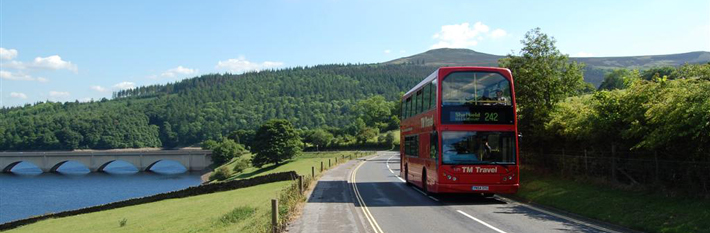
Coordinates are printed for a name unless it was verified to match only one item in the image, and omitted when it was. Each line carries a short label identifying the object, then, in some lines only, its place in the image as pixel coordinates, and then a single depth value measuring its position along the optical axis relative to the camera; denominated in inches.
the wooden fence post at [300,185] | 948.3
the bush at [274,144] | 3341.5
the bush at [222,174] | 3326.8
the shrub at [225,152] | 4589.1
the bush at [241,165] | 3508.9
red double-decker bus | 763.4
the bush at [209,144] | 5639.8
